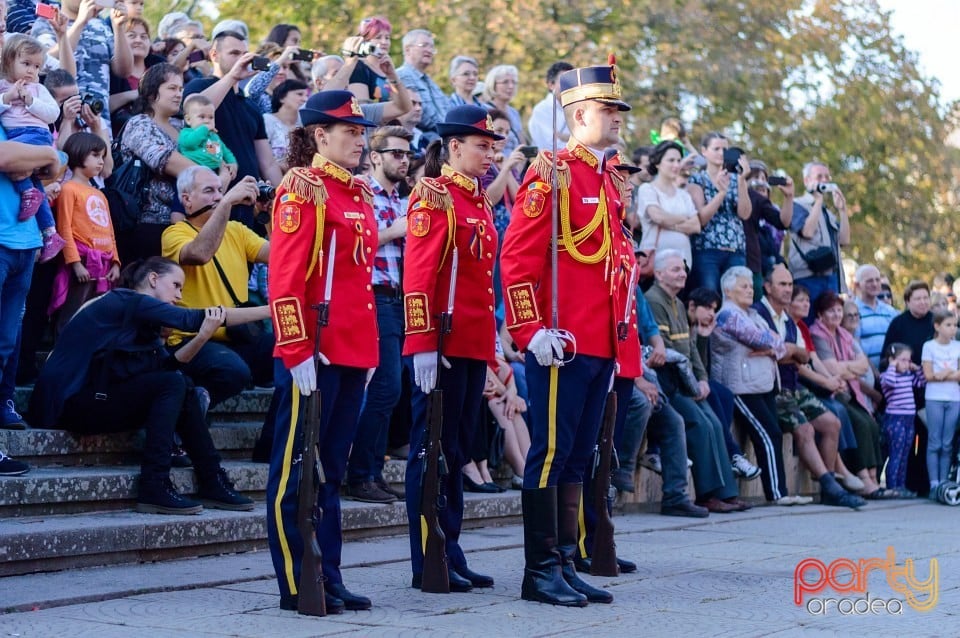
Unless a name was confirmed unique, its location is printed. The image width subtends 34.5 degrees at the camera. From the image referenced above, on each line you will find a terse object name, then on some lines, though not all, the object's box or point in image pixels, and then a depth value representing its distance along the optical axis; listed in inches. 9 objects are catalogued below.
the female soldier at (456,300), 276.5
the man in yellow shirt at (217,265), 336.5
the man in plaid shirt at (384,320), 349.1
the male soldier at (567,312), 264.4
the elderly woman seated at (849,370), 542.6
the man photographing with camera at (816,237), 573.9
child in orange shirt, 343.9
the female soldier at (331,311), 247.9
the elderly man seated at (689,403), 446.6
